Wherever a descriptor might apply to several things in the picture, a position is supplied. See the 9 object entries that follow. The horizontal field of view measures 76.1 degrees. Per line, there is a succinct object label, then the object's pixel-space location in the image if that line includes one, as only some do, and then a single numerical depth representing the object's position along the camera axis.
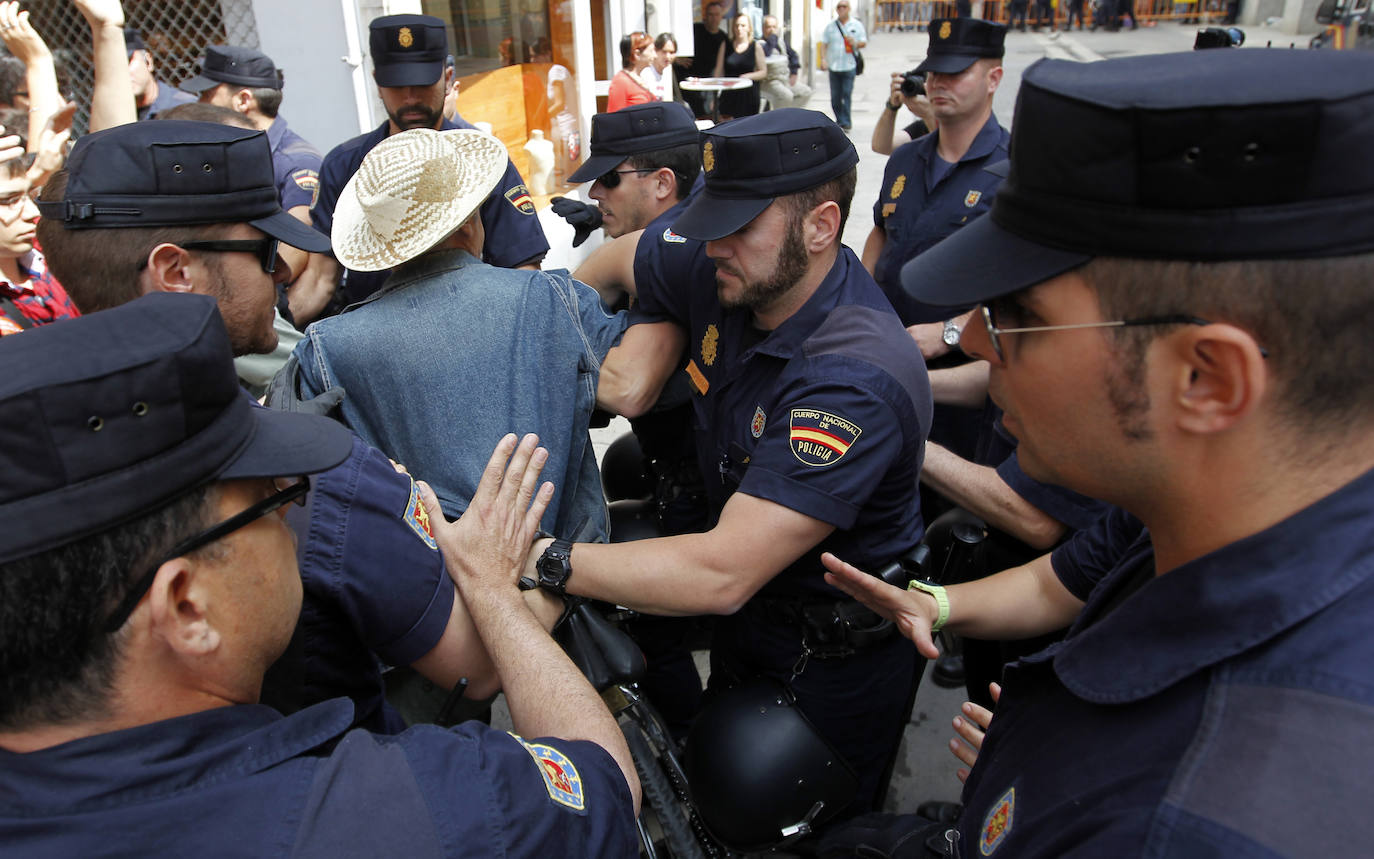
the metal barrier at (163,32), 5.47
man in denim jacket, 2.08
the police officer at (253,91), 4.34
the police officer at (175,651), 0.93
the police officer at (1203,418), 0.83
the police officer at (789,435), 1.99
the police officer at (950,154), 3.96
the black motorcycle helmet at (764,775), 2.21
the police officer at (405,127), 3.54
